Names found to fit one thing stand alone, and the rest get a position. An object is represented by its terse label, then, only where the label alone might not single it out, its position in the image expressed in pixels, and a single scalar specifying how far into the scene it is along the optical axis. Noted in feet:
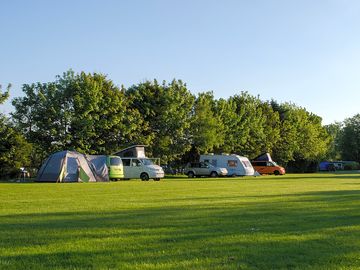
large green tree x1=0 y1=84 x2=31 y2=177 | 123.54
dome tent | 106.01
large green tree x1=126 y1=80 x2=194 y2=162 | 156.35
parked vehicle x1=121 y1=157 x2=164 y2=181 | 125.18
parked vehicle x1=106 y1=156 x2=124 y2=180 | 120.16
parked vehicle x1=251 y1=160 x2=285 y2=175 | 189.37
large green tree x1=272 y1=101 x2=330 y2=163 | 228.63
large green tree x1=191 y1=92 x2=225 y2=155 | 167.63
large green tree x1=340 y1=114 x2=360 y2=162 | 329.93
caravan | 162.30
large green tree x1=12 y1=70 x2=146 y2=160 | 135.23
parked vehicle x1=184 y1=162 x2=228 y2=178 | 158.40
